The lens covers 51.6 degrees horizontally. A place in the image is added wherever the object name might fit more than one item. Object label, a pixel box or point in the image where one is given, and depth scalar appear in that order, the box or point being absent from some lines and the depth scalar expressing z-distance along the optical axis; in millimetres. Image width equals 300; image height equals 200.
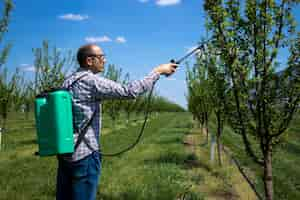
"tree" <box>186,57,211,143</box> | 10877
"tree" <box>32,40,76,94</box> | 15609
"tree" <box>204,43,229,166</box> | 5148
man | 2636
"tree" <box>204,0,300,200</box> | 4059
